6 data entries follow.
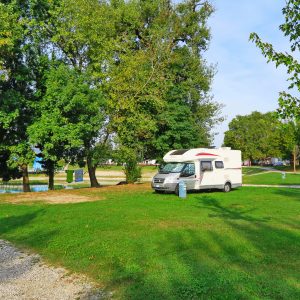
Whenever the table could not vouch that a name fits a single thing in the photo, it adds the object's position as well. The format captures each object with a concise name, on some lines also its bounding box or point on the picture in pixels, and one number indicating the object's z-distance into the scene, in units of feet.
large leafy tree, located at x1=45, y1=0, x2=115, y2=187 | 59.21
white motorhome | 55.00
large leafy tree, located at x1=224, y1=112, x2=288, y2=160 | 240.45
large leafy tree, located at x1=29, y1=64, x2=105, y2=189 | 55.98
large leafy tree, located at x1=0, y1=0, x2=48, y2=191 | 55.05
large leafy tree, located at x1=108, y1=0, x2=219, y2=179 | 68.21
